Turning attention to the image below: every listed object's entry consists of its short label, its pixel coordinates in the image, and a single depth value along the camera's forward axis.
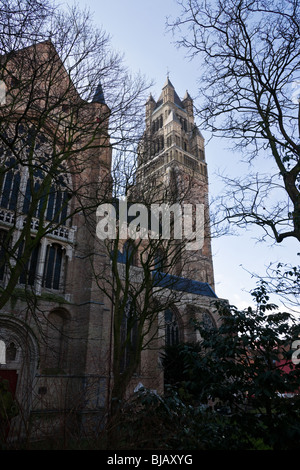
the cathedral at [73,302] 11.54
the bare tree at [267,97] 7.13
